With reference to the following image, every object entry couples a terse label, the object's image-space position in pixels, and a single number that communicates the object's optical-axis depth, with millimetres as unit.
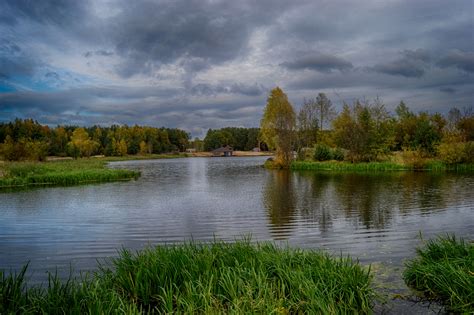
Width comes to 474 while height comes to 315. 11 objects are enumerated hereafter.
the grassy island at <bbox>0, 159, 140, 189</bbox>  31047
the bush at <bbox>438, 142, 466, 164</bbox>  37094
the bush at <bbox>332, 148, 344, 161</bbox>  47478
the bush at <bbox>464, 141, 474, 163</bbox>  37281
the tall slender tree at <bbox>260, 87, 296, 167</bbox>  47812
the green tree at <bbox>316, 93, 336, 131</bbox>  57281
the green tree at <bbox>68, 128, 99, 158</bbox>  89631
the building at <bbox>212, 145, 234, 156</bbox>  140750
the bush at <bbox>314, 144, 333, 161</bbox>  48594
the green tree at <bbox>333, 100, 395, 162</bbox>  43875
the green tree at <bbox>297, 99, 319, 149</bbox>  52031
